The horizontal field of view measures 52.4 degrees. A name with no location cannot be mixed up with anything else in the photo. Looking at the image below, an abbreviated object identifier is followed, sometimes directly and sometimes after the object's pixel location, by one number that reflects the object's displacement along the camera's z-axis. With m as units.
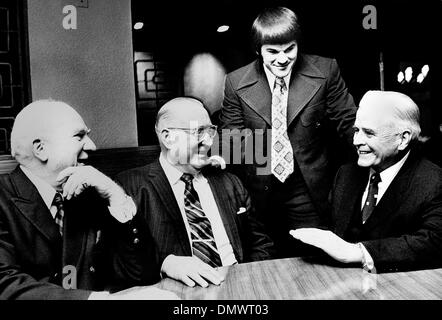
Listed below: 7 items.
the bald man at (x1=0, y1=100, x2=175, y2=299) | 1.88
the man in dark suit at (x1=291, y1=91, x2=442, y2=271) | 1.91
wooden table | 1.57
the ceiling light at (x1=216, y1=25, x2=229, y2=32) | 2.38
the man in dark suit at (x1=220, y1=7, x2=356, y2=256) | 2.36
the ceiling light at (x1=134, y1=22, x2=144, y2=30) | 2.32
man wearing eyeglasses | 2.16
